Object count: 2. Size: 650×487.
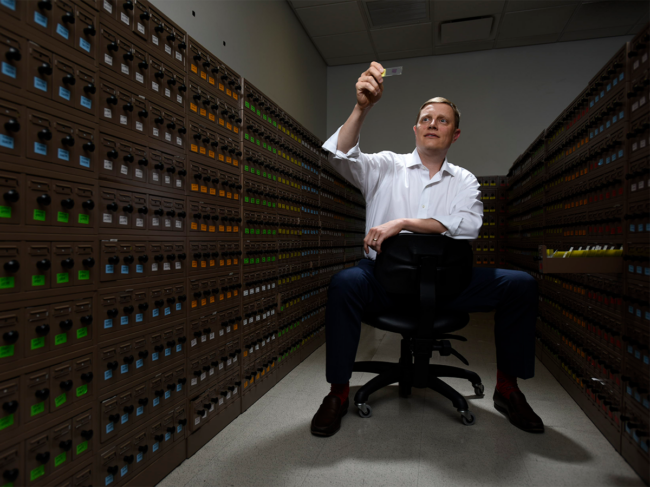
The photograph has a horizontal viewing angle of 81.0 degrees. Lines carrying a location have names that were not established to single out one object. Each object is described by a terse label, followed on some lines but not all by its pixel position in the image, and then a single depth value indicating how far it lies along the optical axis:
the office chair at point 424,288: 1.47
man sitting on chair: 1.62
